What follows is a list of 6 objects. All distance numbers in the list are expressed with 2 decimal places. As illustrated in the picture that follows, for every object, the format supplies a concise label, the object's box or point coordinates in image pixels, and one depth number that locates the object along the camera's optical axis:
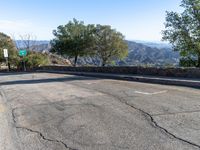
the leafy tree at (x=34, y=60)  28.72
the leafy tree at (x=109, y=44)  28.04
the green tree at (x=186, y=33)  15.54
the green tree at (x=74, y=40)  28.83
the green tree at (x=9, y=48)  30.10
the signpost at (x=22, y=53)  26.02
